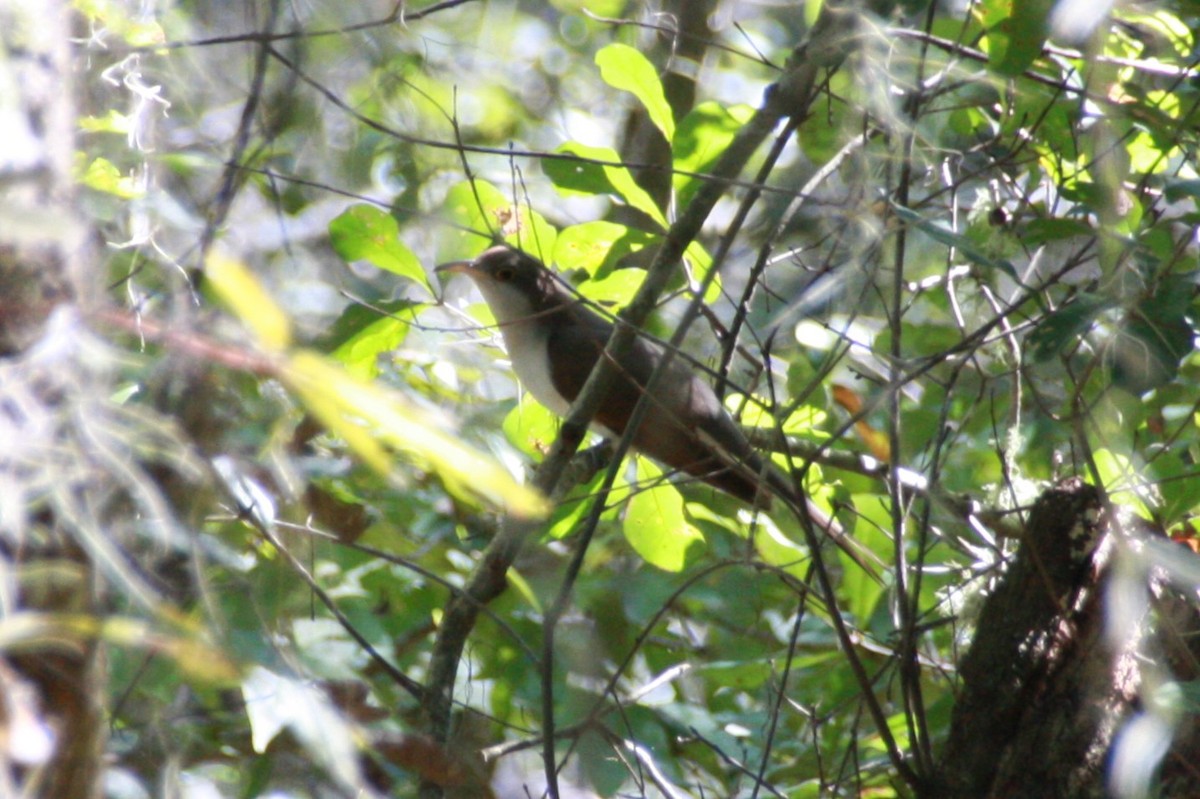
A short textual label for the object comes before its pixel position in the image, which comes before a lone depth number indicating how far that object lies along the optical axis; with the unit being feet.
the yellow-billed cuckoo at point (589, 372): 27.02
